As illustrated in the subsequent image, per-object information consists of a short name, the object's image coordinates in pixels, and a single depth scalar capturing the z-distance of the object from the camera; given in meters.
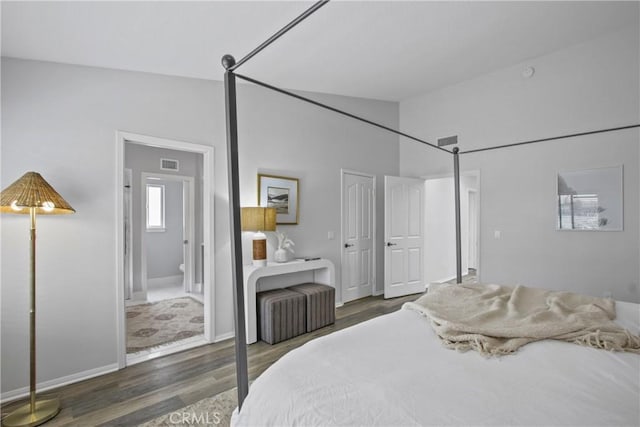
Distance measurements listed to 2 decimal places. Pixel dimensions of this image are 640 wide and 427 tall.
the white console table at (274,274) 3.24
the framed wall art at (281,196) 3.77
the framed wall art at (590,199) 3.33
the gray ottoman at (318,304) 3.54
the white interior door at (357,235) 4.66
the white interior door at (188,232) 5.23
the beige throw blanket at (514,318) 1.43
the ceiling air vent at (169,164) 4.97
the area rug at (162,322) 3.30
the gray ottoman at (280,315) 3.21
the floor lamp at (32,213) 2.02
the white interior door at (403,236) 4.92
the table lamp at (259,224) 3.38
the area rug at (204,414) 1.99
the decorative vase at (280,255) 3.72
